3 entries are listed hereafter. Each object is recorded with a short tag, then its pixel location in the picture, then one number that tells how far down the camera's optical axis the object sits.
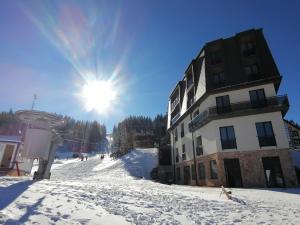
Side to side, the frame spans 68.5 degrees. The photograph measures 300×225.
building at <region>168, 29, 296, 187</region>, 22.59
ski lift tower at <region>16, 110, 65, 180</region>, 14.98
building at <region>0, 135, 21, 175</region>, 23.94
